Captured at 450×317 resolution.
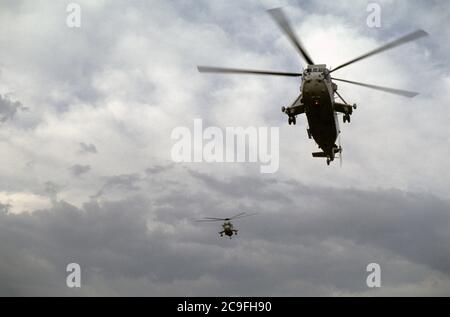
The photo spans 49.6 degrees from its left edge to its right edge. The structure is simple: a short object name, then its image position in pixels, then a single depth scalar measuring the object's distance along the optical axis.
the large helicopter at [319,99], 43.03
